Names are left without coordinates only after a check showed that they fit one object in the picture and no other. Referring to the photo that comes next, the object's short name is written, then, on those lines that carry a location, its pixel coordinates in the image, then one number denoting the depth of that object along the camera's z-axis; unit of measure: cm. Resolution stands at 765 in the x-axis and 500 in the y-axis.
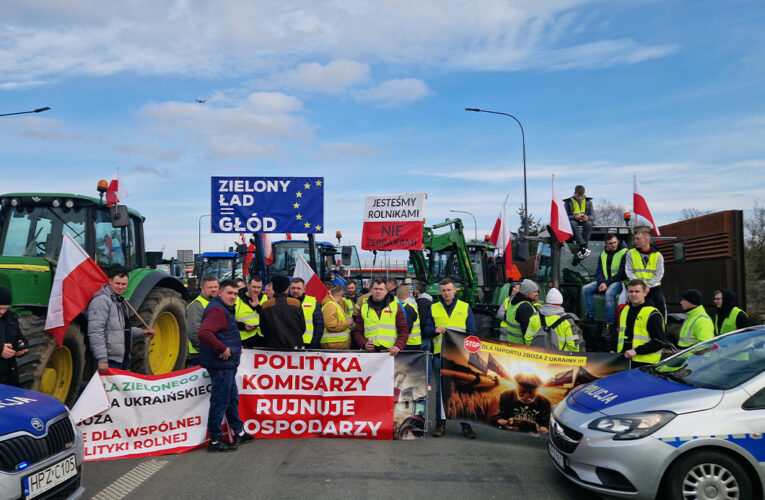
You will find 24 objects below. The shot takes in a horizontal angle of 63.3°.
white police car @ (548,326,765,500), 451
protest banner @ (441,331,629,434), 696
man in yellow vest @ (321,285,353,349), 836
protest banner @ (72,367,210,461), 626
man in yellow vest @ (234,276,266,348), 770
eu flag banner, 1109
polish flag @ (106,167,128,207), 822
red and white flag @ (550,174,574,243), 1075
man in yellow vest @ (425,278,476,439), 740
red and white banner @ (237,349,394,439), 712
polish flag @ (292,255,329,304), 886
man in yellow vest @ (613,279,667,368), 677
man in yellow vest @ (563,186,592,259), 1105
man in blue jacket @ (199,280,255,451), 639
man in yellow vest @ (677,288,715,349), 710
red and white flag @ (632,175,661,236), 1213
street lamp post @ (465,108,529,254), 2494
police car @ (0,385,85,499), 383
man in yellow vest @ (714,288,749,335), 835
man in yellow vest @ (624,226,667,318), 844
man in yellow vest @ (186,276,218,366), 823
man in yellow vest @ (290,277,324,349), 794
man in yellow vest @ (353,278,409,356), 750
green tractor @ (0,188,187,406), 661
